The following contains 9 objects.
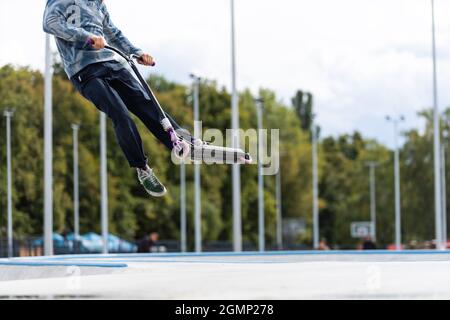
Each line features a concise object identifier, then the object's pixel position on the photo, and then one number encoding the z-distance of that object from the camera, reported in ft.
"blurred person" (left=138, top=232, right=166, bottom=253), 117.29
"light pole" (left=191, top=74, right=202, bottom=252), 180.47
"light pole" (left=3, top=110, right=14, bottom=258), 181.98
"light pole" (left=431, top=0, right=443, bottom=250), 153.79
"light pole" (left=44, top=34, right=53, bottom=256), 113.85
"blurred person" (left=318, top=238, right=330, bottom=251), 132.04
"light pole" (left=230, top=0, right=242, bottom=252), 130.52
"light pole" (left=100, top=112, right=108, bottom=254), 157.99
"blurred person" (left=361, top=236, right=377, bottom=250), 116.78
